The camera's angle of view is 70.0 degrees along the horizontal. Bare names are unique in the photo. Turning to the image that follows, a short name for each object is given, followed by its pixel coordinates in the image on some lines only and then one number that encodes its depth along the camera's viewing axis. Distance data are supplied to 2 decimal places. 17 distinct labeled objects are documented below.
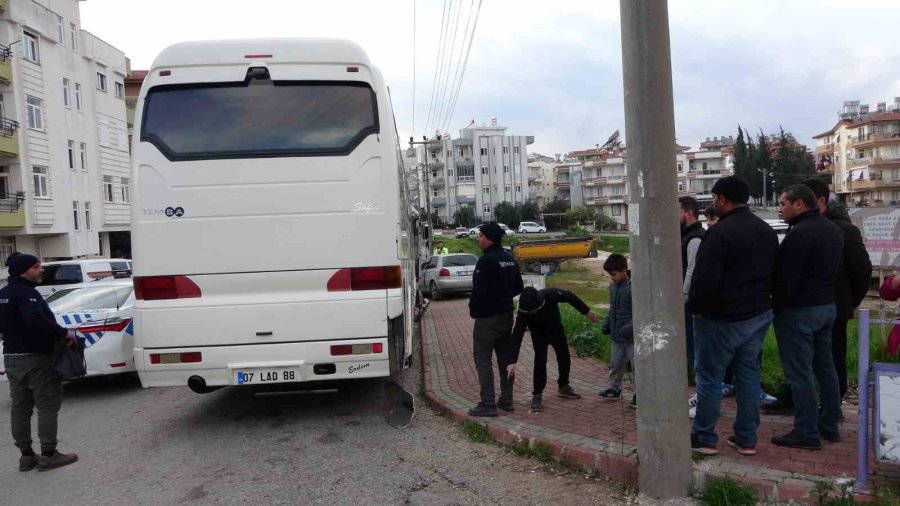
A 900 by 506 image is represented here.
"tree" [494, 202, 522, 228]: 87.69
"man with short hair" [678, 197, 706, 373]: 5.64
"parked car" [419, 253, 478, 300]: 19.78
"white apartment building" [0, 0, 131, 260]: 29.34
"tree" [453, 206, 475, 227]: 91.56
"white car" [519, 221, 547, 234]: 76.00
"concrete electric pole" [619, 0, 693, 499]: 4.11
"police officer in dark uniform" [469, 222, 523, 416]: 6.02
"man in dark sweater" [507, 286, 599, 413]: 6.15
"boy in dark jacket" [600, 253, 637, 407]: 6.03
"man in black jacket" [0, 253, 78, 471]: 5.44
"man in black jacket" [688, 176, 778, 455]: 4.37
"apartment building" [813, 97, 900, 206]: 74.44
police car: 8.23
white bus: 5.86
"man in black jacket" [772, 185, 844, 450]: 4.39
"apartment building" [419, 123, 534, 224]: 97.06
